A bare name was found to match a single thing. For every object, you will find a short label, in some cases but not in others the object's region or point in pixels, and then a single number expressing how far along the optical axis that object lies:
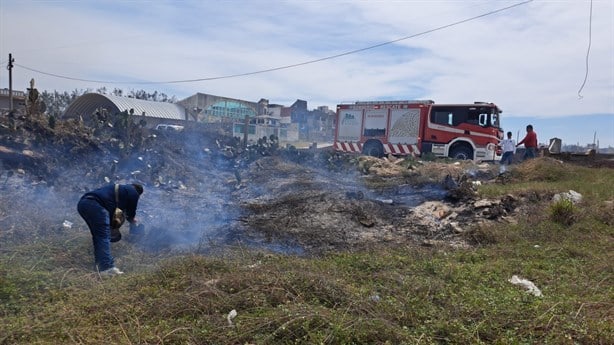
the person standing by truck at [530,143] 13.76
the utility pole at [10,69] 22.52
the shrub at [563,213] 6.88
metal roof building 29.77
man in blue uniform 4.79
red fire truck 15.16
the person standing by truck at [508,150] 13.95
